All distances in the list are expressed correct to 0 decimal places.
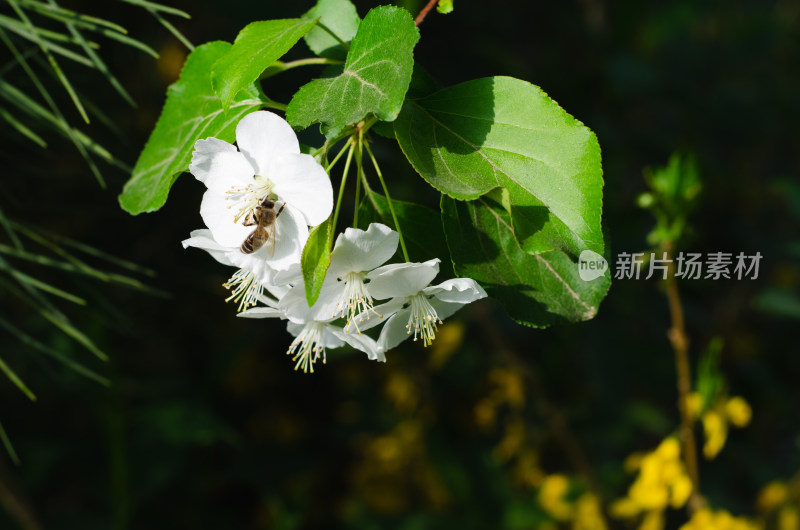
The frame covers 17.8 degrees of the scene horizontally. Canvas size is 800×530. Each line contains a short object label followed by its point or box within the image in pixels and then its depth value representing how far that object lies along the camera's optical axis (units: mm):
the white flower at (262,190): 619
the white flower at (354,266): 624
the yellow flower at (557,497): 1118
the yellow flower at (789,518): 978
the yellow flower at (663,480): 832
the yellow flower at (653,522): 967
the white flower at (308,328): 629
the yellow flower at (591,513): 1098
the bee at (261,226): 626
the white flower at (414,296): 630
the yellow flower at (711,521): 844
